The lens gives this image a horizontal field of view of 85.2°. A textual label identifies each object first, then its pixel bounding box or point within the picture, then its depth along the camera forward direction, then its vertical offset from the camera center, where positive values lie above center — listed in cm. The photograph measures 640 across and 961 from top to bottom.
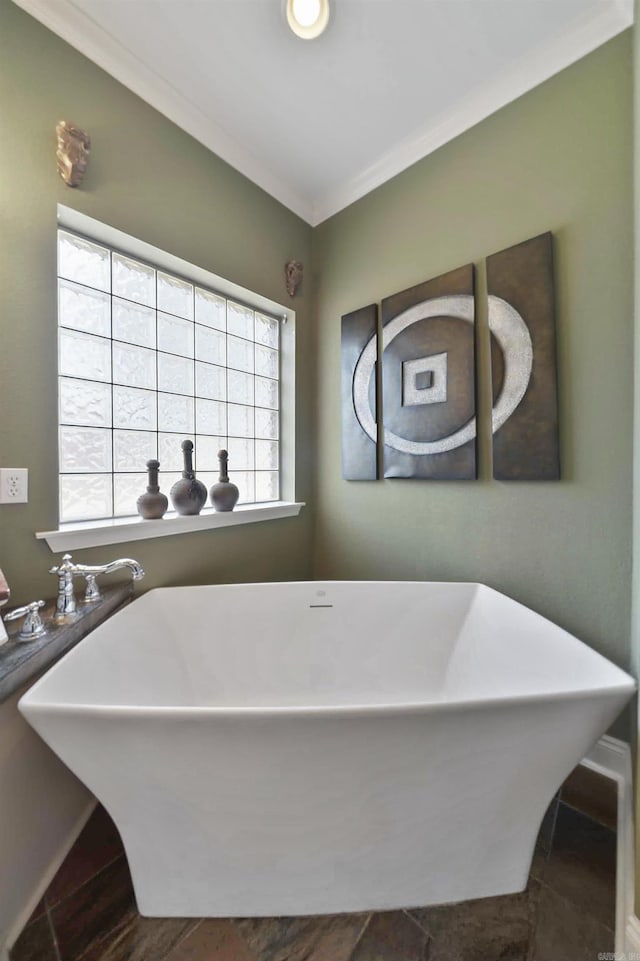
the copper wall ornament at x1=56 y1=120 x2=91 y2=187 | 120 +112
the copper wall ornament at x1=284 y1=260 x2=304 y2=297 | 204 +118
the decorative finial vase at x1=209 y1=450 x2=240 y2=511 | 172 -9
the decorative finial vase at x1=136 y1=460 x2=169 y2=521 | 148 -12
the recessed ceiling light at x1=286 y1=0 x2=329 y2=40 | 114 +154
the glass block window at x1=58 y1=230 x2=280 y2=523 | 143 +46
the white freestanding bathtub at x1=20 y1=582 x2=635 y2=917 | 71 -67
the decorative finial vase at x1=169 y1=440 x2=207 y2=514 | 158 -8
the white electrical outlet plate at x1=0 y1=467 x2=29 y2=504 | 111 -4
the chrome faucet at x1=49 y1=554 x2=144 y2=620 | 110 -33
